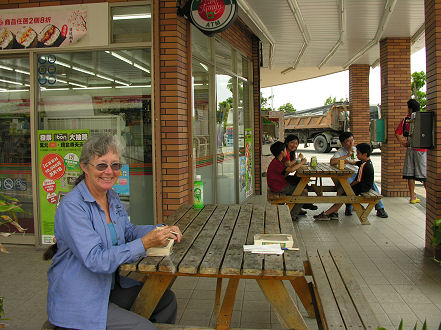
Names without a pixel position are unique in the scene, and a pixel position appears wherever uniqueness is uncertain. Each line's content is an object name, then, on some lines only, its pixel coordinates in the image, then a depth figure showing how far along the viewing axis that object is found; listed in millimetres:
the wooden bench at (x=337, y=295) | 2170
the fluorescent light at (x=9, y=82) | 5302
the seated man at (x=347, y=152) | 7223
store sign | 4816
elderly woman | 1985
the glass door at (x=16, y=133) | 5262
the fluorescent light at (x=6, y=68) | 5296
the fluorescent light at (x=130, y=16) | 4930
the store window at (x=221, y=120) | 5891
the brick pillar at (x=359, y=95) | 13008
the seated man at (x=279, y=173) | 6590
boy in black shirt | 6418
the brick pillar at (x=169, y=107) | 4781
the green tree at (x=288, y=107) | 59147
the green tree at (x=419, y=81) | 19641
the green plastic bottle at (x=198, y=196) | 3385
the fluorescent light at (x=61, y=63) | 5137
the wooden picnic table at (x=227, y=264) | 2049
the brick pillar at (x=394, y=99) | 8531
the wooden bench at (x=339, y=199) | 6133
